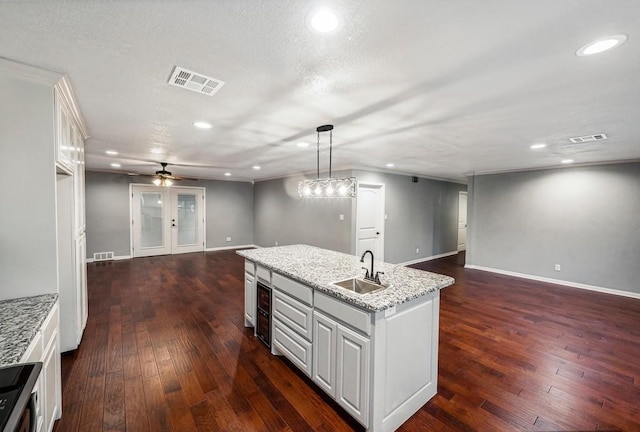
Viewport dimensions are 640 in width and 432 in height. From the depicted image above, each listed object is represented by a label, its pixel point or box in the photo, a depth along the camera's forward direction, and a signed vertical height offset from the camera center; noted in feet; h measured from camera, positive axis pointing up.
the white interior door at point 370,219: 19.16 -0.72
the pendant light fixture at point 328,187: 9.54 +0.81
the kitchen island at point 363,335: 5.72 -3.10
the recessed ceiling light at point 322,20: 3.82 +2.79
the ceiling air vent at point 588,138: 10.10 +2.85
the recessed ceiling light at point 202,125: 9.15 +2.89
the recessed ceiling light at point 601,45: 4.29 +2.79
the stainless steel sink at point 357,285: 7.39 -2.14
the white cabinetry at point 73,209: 6.61 -0.11
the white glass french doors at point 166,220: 24.30 -1.24
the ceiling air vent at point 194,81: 5.69 +2.85
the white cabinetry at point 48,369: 4.50 -3.18
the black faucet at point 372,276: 7.25 -1.87
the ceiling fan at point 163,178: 18.08 +2.01
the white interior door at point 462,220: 28.52 -1.07
